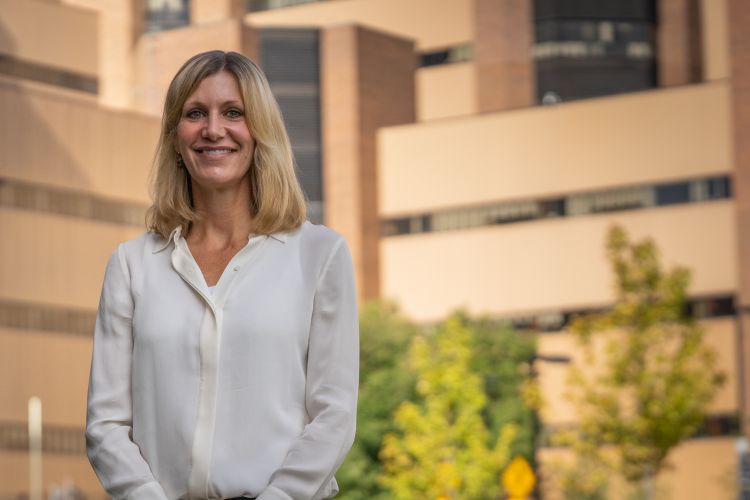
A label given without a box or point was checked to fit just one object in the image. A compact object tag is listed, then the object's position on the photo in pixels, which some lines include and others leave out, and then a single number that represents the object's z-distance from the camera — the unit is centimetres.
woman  390
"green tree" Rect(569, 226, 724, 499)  5172
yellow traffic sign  3145
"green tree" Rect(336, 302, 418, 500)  6222
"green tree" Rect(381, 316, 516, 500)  5178
